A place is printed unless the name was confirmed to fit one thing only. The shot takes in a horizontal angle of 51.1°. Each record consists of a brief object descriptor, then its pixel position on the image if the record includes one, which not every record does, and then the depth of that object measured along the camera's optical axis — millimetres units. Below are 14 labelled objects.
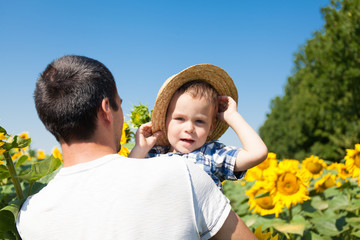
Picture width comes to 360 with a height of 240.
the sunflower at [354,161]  2855
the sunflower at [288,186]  2566
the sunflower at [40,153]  4324
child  1626
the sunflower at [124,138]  2219
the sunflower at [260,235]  1753
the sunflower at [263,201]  2604
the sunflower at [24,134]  3984
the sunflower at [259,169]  3158
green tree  16969
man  1072
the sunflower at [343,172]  3188
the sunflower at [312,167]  3375
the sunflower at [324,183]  2938
